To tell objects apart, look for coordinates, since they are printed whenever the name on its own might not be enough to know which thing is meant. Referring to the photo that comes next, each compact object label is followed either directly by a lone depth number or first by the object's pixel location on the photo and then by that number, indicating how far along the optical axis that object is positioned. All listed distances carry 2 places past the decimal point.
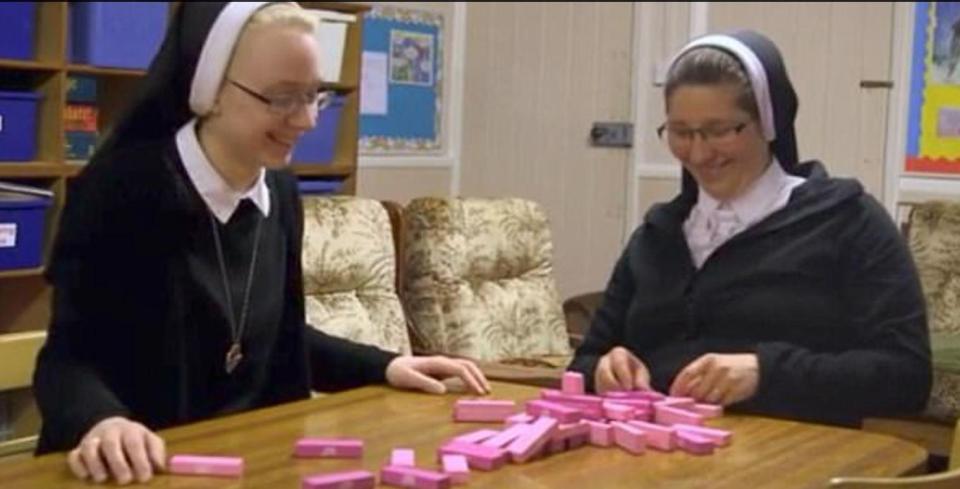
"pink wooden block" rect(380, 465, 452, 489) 1.59
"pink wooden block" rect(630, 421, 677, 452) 1.87
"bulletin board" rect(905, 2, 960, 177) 4.73
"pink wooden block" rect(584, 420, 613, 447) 1.89
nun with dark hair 2.25
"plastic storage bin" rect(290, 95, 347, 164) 4.56
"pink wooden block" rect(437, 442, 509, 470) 1.72
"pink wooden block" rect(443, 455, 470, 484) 1.66
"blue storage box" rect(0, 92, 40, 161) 3.61
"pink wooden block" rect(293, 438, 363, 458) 1.73
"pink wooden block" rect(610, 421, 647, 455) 1.86
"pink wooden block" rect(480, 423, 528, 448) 1.79
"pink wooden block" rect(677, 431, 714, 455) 1.87
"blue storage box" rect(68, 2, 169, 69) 3.92
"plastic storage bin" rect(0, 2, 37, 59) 3.67
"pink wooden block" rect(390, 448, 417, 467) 1.68
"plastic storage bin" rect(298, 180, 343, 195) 4.57
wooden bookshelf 3.73
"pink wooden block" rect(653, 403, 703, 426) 1.99
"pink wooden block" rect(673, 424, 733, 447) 1.90
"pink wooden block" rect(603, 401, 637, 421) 1.97
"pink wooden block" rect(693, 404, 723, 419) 2.09
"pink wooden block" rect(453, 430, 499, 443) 1.81
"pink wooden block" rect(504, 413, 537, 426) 1.93
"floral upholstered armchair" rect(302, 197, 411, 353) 3.46
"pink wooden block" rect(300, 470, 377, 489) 1.54
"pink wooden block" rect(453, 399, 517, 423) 2.00
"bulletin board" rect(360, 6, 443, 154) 5.39
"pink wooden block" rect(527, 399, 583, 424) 1.92
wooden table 1.67
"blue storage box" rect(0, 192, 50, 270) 3.60
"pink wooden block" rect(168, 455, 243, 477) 1.63
